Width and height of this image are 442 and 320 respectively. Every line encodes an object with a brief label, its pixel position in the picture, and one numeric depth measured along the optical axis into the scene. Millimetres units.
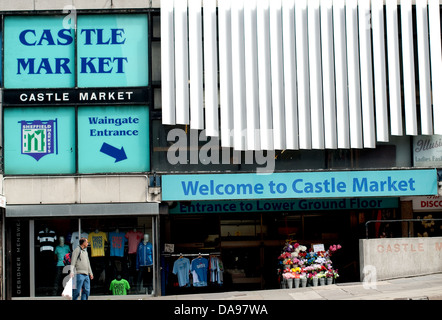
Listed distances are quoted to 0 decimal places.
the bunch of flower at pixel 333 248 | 19806
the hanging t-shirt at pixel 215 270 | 21000
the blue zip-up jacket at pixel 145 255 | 19875
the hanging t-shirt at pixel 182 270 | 20875
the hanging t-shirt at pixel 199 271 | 20969
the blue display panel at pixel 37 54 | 20000
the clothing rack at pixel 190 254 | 20984
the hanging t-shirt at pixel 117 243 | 19969
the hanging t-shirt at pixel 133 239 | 20000
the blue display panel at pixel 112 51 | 20031
